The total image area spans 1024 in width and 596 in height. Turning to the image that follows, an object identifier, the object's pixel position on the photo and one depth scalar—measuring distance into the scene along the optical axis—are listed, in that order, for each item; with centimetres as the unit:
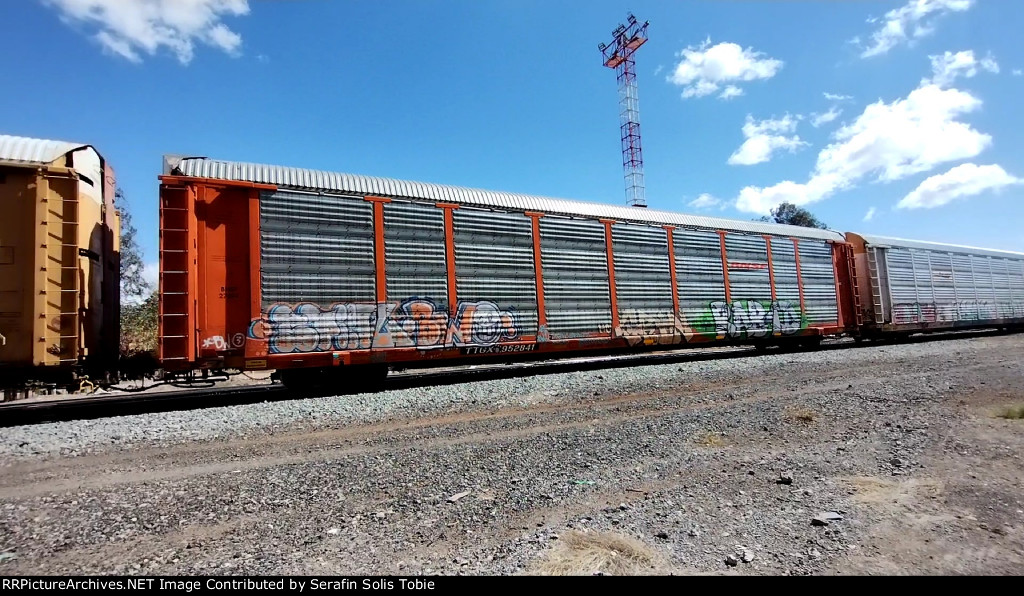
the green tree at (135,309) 1895
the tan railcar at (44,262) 755
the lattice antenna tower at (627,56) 3538
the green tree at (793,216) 5047
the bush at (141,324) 1833
